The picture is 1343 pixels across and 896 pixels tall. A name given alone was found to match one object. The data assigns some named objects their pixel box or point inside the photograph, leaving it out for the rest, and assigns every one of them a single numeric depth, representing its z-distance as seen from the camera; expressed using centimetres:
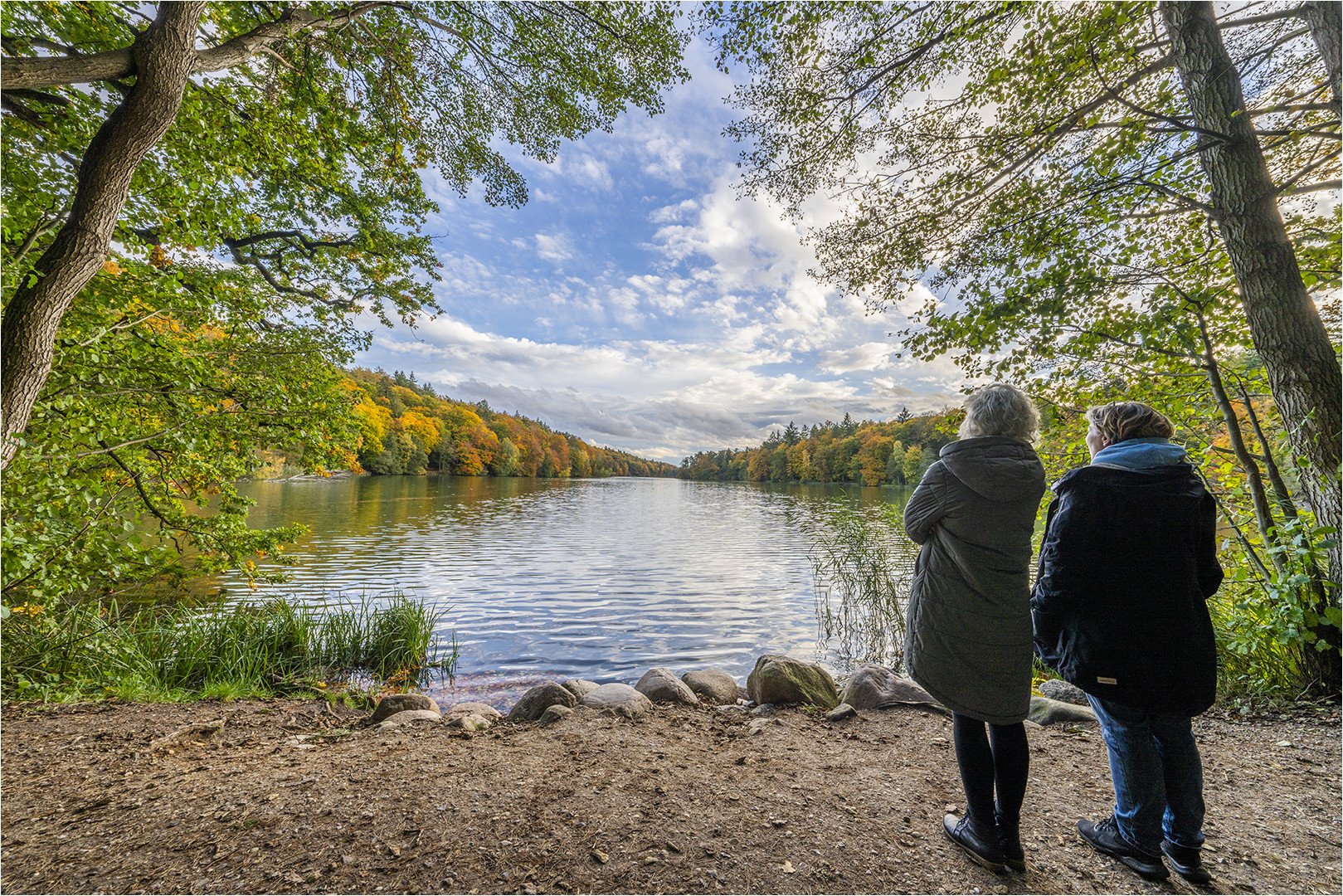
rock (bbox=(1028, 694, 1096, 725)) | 370
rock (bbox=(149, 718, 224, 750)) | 303
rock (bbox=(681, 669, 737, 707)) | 503
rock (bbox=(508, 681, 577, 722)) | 431
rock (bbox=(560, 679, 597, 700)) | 457
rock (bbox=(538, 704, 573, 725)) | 400
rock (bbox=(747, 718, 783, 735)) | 385
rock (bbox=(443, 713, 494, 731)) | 377
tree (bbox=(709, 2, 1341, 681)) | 363
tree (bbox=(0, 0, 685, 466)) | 268
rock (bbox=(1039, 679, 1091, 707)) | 446
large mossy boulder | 459
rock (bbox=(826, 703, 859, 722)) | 413
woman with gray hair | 186
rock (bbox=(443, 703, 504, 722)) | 441
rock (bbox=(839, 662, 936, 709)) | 430
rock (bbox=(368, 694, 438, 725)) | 414
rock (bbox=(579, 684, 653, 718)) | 417
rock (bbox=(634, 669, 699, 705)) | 476
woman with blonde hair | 183
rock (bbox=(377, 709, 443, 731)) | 370
